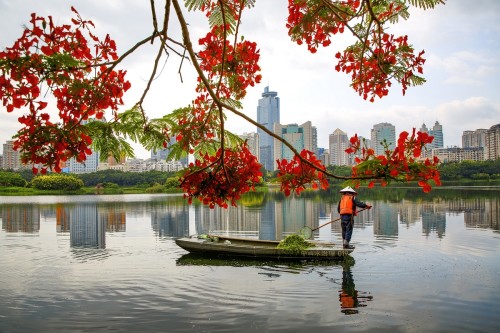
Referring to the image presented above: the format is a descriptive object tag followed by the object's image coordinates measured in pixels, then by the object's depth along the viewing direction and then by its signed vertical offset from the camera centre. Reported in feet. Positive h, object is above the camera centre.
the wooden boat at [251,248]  43.70 -7.79
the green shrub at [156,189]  256.89 -6.97
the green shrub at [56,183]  246.27 -2.13
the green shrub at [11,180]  243.19 -0.13
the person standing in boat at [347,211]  46.26 -3.98
